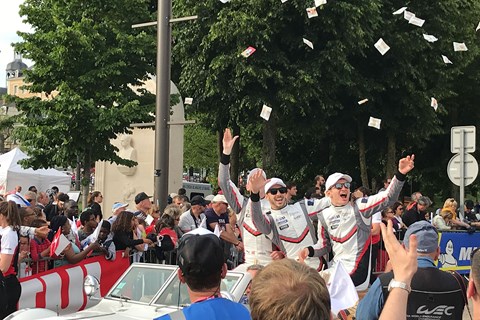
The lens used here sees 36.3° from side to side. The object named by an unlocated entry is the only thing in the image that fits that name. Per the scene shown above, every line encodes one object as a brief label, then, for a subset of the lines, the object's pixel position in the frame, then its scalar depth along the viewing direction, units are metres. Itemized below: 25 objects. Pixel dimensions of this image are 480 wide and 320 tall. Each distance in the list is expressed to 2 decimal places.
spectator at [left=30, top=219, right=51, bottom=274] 8.59
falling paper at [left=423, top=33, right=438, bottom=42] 24.85
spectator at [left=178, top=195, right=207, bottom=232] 11.99
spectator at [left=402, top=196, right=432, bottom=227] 14.69
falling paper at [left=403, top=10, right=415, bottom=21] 23.45
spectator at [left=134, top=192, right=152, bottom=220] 11.79
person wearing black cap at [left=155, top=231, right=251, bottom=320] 3.08
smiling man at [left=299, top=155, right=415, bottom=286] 7.19
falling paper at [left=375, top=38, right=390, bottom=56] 22.98
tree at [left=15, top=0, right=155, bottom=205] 20.23
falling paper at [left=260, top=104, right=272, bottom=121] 22.12
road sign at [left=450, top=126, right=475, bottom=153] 14.25
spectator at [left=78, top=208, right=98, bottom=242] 10.31
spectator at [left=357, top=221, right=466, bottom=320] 4.36
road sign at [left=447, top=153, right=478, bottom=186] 13.92
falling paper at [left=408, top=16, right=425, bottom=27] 23.19
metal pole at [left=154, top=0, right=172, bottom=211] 12.56
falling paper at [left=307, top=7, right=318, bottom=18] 22.35
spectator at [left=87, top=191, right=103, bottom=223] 12.78
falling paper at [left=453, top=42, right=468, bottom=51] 23.08
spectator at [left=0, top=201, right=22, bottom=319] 6.98
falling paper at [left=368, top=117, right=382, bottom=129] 24.06
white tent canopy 28.75
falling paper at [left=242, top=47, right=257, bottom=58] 21.85
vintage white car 6.16
